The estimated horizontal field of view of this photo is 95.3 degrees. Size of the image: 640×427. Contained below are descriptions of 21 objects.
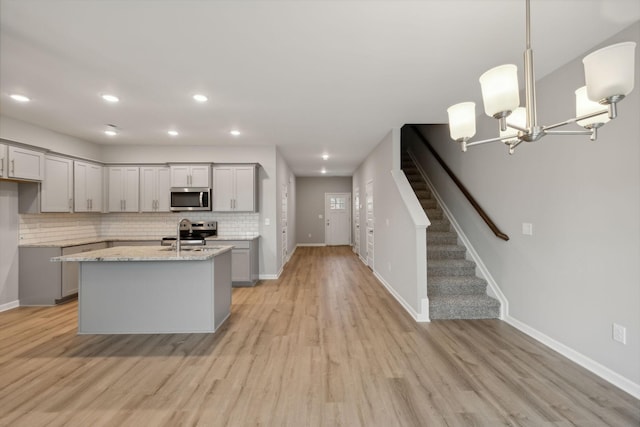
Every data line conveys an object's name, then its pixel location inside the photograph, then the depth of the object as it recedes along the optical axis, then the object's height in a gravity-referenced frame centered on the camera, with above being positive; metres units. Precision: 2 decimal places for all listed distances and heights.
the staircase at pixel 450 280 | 3.66 -0.88
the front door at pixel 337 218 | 10.96 -0.04
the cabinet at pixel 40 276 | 4.25 -0.83
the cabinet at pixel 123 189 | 5.45 +0.56
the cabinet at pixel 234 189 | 5.48 +0.55
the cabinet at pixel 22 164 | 3.80 +0.76
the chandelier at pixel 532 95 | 1.18 +0.57
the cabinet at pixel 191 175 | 5.39 +0.80
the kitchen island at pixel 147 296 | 3.24 -0.87
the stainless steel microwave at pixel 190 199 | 5.37 +0.36
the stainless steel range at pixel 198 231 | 5.51 -0.24
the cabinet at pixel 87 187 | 4.87 +0.57
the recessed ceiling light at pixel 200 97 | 3.30 +1.39
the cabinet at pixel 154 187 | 5.48 +0.59
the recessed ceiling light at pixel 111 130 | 4.47 +1.41
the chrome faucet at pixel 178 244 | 3.34 -0.30
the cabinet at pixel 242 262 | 5.21 -0.79
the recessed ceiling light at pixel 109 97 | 3.30 +1.40
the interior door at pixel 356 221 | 8.70 -0.13
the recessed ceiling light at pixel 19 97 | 3.29 +1.40
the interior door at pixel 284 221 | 7.05 -0.09
